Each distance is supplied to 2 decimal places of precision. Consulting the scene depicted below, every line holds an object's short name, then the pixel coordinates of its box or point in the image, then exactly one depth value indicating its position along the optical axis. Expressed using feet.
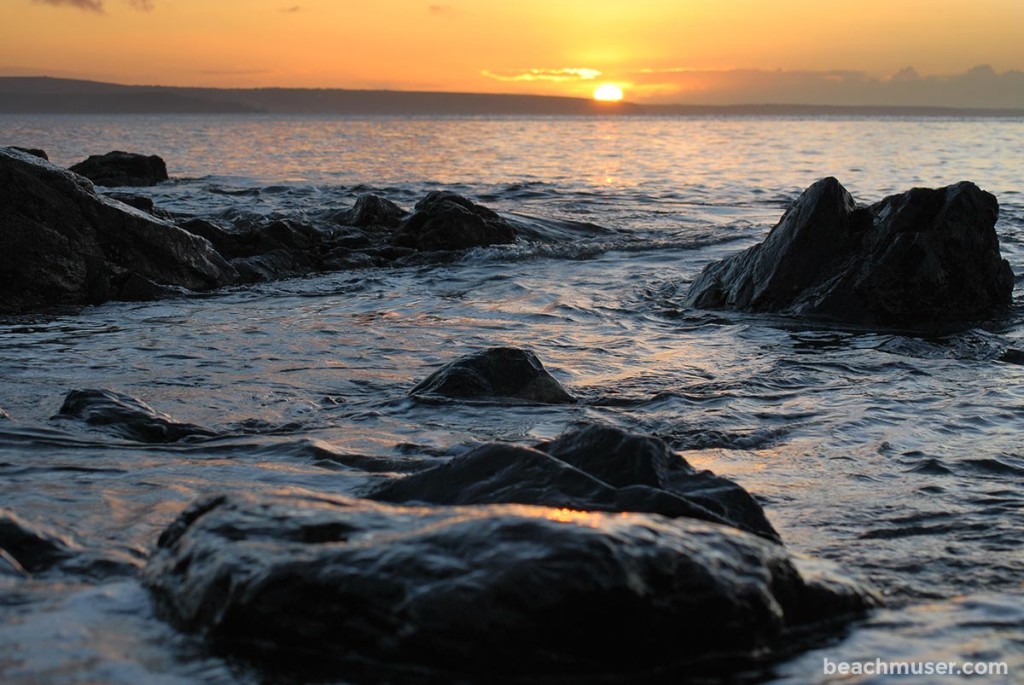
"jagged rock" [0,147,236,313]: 30.42
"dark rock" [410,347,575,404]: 19.57
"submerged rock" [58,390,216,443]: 16.67
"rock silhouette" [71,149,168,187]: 78.07
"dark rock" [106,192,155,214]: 43.50
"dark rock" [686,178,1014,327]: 28.84
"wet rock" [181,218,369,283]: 37.29
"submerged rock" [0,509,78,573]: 11.10
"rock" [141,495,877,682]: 8.57
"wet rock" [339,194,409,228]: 48.37
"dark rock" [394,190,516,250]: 44.09
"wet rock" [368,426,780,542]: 11.75
